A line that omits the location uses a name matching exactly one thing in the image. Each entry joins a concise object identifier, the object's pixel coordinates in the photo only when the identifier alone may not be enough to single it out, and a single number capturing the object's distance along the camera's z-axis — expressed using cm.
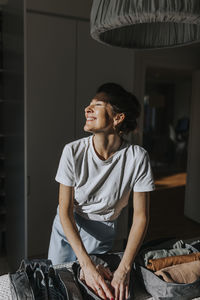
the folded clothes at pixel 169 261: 104
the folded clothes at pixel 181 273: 96
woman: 118
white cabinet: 220
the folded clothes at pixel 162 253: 112
